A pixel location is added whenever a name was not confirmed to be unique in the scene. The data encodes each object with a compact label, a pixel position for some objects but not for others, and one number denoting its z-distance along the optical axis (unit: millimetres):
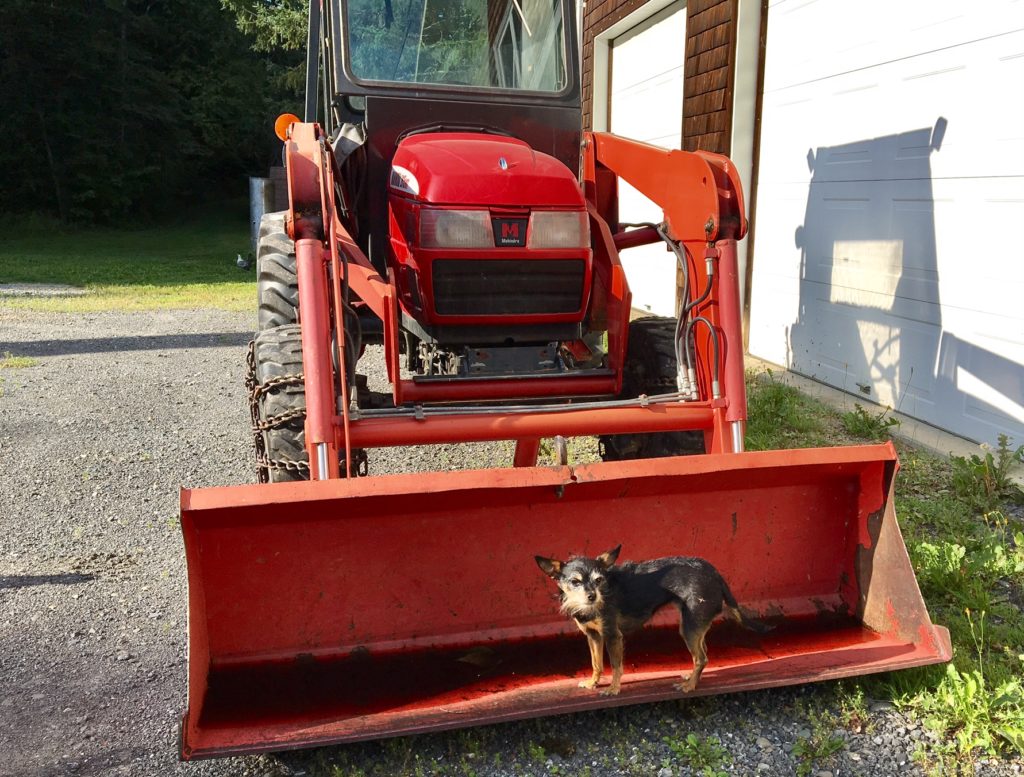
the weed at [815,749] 2375
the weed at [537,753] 2400
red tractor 2518
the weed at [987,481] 4172
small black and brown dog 2451
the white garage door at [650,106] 8555
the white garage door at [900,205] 4652
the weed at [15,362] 7395
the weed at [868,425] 5160
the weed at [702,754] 2363
